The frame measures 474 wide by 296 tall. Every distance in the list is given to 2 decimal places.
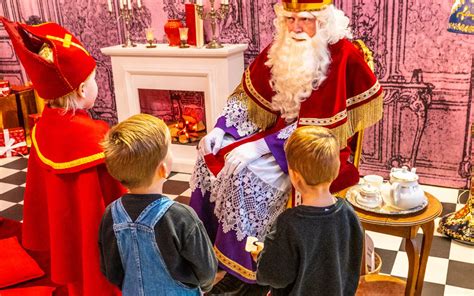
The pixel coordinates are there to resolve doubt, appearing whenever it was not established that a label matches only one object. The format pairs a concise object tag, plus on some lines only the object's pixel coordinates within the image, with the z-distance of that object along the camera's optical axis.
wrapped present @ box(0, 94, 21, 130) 5.48
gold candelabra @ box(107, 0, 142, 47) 4.72
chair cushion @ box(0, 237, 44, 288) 3.12
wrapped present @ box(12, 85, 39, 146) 5.59
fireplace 4.41
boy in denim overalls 1.66
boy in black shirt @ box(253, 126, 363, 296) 1.64
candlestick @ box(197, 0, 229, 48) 4.33
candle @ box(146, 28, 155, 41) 4.70
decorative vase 4.61
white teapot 2.40
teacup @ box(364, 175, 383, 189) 2.53
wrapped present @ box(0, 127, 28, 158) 5.47
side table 2.34
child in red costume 2.12
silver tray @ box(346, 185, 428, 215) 2.39
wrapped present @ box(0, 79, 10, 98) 5.43
